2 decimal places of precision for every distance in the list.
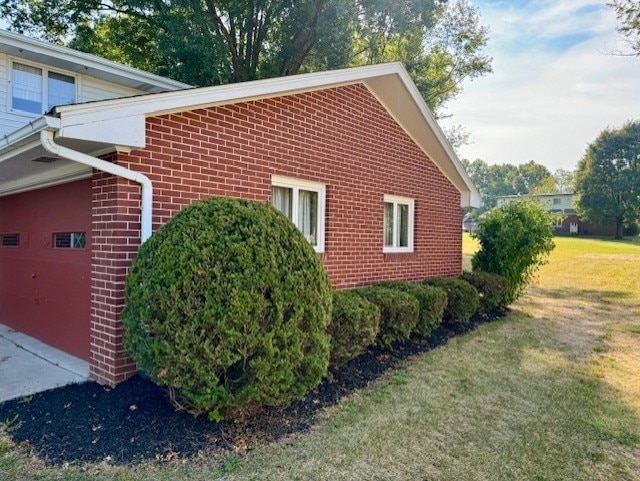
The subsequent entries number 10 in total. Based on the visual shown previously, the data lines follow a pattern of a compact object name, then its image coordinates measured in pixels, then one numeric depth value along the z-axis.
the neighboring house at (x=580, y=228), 48.91
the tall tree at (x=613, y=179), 40.78
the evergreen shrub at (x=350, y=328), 5.16
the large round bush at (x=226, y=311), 3.46
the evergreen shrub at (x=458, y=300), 8.27
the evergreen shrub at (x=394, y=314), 6.29
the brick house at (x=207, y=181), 4.52
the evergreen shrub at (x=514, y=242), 10.55
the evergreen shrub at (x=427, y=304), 7.11
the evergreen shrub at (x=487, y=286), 9.76
